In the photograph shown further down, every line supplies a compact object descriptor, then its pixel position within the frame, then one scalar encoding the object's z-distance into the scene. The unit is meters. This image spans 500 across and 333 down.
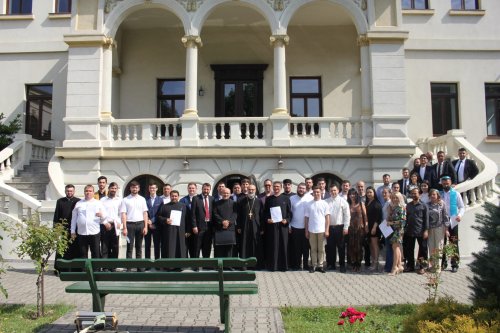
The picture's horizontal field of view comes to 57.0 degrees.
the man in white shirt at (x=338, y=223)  10.70
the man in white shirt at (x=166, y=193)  11.12
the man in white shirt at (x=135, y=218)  10.62
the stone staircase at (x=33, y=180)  15.09
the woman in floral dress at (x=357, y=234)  10.66
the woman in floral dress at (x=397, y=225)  10.16
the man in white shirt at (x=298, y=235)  11.00
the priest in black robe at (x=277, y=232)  10.80
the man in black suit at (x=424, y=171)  12.45
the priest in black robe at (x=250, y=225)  10.96
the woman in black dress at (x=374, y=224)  10.74
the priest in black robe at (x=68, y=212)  10.50
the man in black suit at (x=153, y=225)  10.88
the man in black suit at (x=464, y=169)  12.93
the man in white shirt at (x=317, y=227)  10.59
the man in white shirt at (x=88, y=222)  10.12
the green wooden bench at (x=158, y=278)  5.41
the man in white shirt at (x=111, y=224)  10.48
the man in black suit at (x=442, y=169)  12.37
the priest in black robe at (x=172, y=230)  10.59
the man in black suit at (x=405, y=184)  12.43
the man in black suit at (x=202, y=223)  10.78
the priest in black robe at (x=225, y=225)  10.56
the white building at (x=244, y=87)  15.17
